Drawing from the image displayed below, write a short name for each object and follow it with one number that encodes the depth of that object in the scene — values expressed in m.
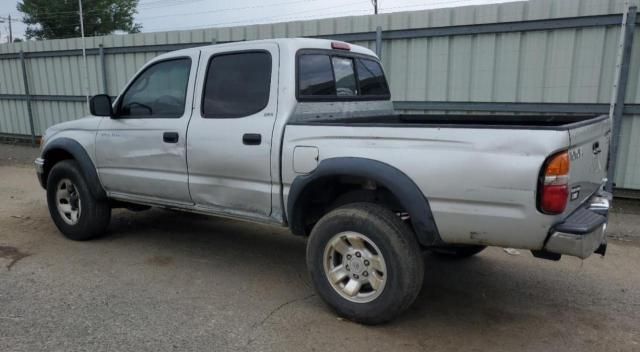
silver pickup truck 2.83
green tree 37.78
